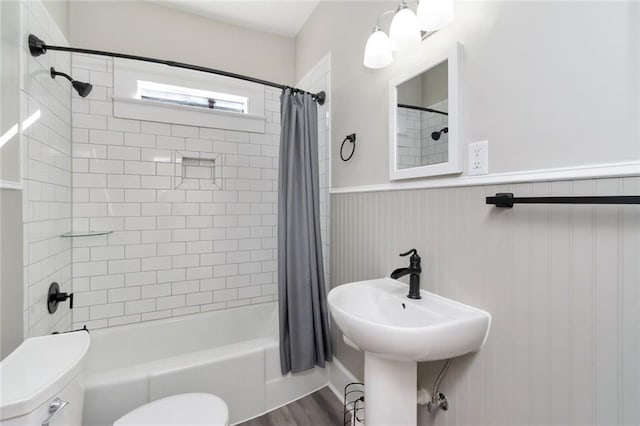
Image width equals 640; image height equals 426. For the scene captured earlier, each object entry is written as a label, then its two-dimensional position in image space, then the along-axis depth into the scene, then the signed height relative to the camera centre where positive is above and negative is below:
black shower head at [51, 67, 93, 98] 1.59 +0.77
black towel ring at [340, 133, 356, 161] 1.77 +0.47
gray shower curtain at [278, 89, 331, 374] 1.83 -0.23
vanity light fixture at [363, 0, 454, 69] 1.06 +0.78
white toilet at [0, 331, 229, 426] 0.76 -0.54
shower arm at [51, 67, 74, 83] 1.57 +0.80
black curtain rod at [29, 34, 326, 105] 1.37 +0.89
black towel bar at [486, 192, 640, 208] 0.65 +0.03
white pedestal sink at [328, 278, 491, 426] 0.91 -0.44
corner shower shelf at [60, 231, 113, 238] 1.73 -0.14
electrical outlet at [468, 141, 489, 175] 1.00 +0.20
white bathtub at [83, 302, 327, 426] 1.44 -0.96
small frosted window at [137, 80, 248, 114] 2.17 +0.97
